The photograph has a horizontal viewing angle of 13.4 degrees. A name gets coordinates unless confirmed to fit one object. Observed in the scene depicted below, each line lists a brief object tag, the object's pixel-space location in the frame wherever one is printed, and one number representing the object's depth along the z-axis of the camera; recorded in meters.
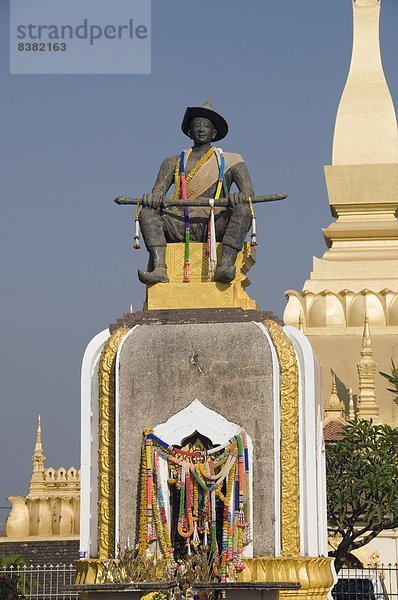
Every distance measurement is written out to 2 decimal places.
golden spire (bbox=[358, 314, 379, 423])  35.16
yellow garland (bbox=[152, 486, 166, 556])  16.31
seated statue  17.39
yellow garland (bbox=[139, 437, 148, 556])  16.31
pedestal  16.38
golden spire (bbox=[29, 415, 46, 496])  32.28
